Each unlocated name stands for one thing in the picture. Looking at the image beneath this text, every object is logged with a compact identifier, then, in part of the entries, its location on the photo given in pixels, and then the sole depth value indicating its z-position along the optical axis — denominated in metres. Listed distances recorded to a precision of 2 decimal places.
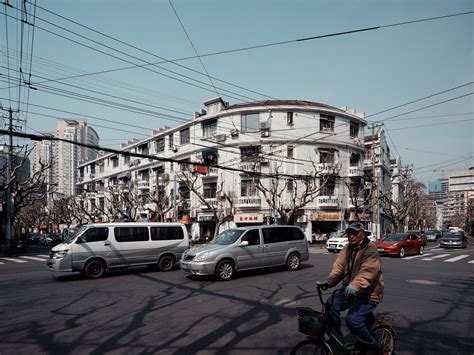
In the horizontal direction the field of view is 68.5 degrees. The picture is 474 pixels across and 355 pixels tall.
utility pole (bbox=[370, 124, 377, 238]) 31.77
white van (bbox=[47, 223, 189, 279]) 12.35
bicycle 4.06
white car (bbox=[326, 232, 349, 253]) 23.52
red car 20.14
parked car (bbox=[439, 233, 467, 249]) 29.25
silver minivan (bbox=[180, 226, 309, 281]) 11.23
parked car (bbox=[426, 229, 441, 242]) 47.86
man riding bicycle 4.20
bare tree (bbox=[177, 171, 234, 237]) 35.09
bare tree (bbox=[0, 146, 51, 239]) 25.00
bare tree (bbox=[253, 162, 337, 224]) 35.38
